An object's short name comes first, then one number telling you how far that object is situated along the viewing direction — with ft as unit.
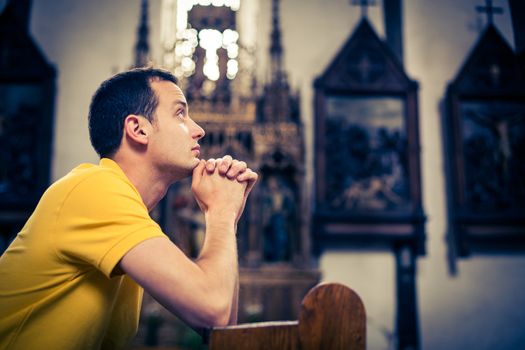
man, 2.83
